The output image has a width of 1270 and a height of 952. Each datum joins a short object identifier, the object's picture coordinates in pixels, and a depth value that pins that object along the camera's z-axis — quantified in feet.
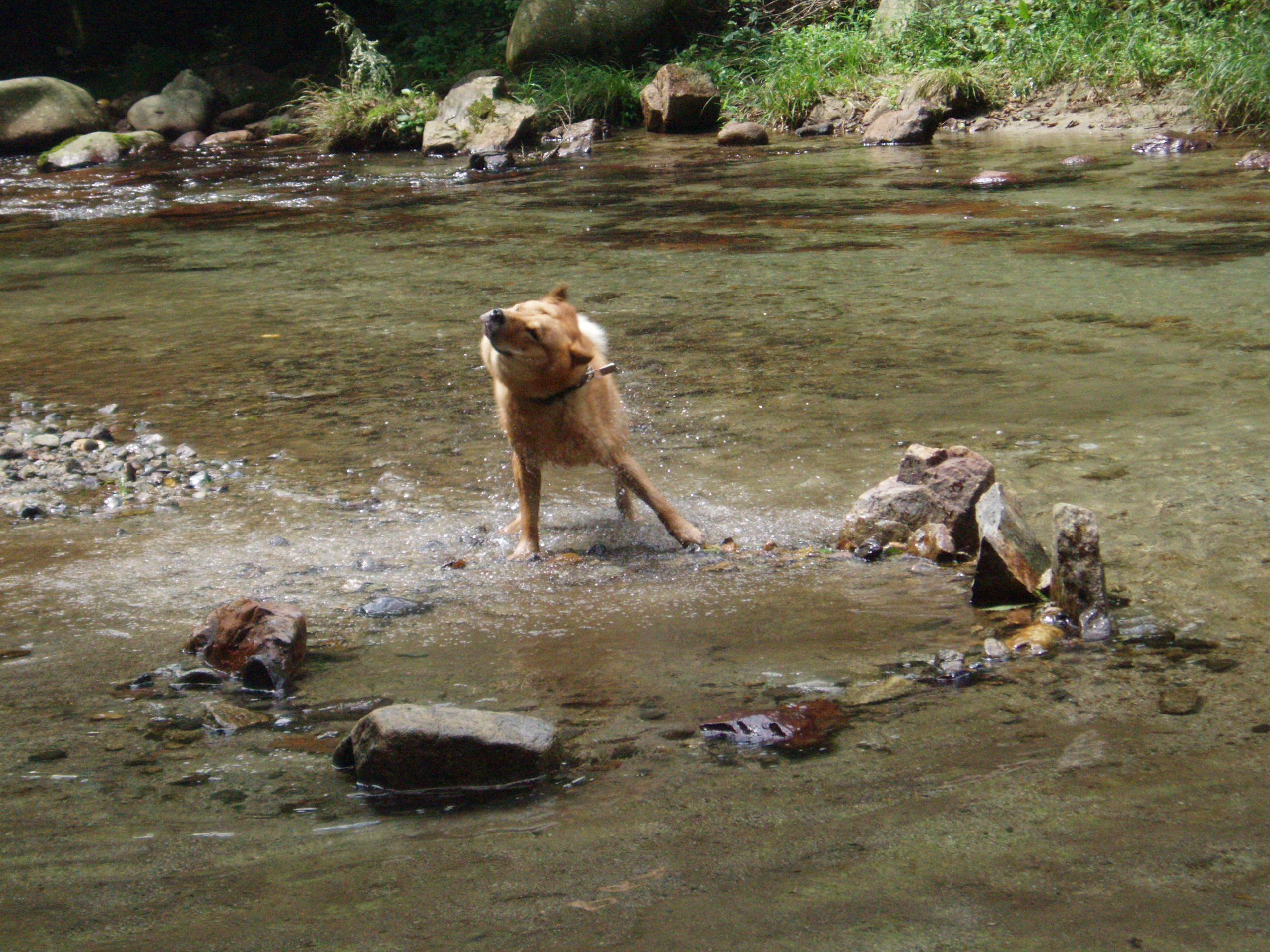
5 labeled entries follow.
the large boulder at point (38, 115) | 61.87
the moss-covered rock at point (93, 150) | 56.75
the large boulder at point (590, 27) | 62.80
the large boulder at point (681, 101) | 55.21
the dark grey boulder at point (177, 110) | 66.90
